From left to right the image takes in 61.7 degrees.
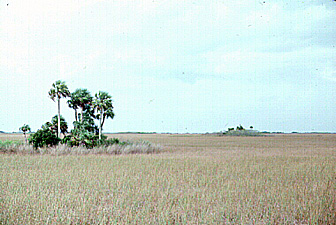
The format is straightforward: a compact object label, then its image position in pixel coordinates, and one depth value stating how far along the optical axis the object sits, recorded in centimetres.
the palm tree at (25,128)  3342
